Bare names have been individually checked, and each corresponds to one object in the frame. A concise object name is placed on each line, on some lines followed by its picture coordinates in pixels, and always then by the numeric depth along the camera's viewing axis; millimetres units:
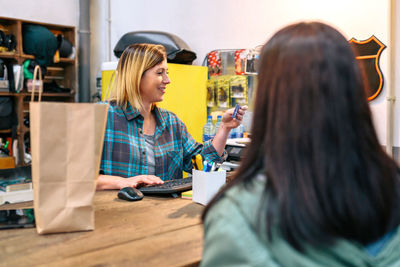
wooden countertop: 937
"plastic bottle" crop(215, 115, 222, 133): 3365
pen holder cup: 1441
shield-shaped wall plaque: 2564
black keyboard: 1549
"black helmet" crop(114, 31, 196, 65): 3488
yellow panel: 3533
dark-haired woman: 600
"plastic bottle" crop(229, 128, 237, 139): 3164
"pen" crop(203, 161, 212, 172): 1474
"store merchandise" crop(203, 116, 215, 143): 3389
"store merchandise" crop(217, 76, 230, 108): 3492
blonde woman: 2000
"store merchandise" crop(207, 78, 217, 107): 3649
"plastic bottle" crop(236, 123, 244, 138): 3165
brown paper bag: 1059
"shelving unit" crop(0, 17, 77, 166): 4531
